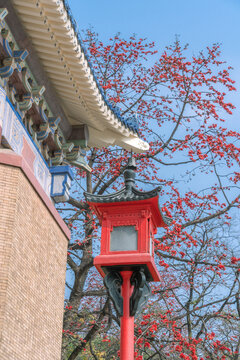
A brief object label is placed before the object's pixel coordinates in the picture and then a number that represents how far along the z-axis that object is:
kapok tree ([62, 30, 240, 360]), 12.36
